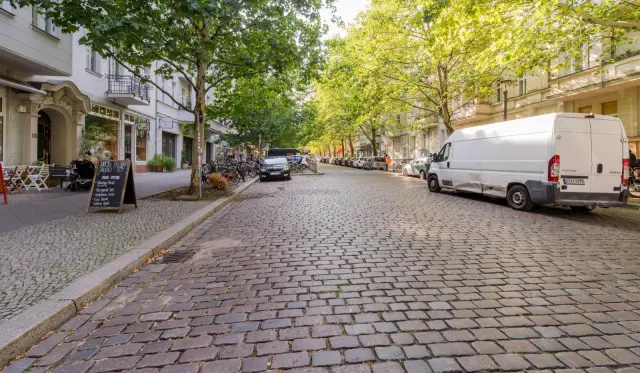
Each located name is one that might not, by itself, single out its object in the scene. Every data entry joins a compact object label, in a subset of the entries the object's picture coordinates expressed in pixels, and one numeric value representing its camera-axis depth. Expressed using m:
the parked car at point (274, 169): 22.44
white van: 8.93
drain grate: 5.28
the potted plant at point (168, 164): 24.92
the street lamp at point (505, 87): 22.06
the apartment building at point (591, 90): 16.83
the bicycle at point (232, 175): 17.79
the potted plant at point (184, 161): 32.01
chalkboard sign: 8.52
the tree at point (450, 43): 10.62
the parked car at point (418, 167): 24.23
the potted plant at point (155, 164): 24.45
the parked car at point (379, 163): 40.00
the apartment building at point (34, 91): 11.80
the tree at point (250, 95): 14.10
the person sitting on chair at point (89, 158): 13.18
